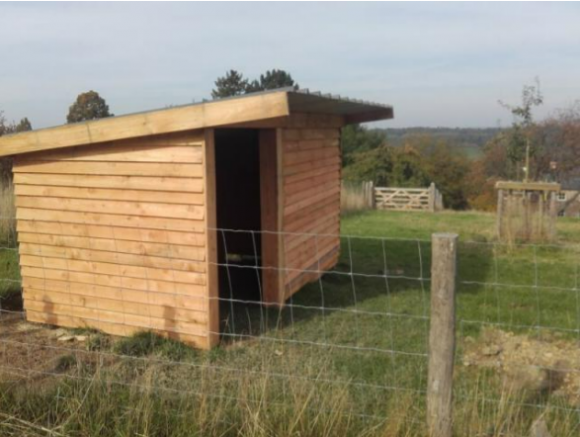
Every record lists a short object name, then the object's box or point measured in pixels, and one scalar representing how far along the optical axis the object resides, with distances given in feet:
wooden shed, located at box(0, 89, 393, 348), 19.30
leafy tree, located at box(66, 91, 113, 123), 99.14
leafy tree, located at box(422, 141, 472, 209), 122.83
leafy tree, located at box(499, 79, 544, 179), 49.57
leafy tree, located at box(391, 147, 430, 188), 108.68
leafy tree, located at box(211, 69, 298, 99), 156.66
